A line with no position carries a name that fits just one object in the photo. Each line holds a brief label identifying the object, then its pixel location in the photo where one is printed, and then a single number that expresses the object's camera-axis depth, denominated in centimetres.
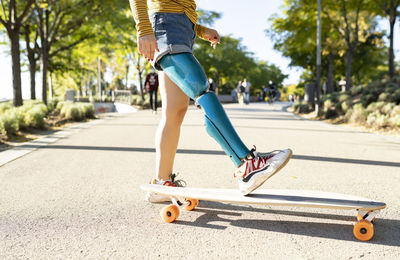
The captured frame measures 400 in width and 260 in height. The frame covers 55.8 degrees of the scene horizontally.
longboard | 215
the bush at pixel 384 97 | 1171
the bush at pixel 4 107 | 1117
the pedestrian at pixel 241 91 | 2837
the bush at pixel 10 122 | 765
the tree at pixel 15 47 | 1276
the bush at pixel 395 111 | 972
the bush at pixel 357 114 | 1129
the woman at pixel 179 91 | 234
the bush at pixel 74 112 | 1326
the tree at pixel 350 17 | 1908
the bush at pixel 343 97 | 1487
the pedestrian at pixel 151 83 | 1524
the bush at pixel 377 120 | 979
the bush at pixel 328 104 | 1499
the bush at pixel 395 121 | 898
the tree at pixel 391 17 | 1667
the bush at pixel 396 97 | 1129
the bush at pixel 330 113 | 1446
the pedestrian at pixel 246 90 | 2643
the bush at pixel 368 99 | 1259
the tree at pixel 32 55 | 2078
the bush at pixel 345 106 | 1320
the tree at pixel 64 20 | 1716
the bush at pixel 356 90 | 1527
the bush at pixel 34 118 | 914
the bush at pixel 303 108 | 1906
